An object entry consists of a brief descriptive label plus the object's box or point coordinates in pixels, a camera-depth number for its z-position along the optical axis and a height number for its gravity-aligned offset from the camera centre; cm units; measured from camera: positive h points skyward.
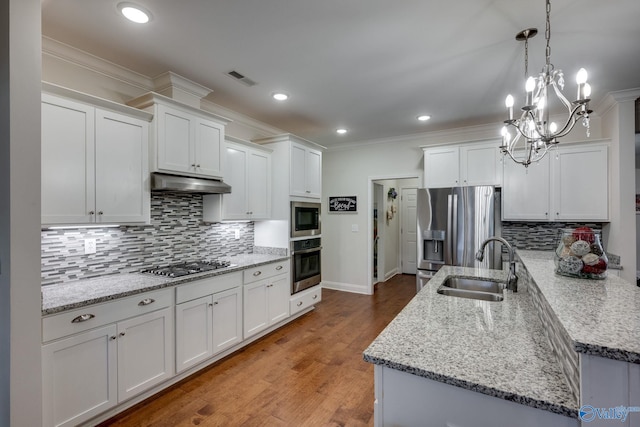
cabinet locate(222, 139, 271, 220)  331 +37
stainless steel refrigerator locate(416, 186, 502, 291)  373 -17
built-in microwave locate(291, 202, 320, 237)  388 -8
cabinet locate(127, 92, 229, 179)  254 +69
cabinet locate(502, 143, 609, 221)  342 +32
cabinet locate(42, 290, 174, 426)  175 -93
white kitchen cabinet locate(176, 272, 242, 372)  246 -93
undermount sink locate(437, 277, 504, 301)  211 -56
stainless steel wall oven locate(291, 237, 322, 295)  387 -68
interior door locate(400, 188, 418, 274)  697 -39
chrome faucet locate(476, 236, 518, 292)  203 -40
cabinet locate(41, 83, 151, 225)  195 +38
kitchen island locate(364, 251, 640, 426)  83 -53
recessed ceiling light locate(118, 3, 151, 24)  183 +126
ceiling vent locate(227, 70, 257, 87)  274 +127
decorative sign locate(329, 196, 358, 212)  536 +17
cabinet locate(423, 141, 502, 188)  386 +65
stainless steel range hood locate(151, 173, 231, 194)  250 +26
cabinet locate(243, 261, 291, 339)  314 -93
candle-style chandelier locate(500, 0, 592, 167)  150 +64
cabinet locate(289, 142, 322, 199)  392 +57
